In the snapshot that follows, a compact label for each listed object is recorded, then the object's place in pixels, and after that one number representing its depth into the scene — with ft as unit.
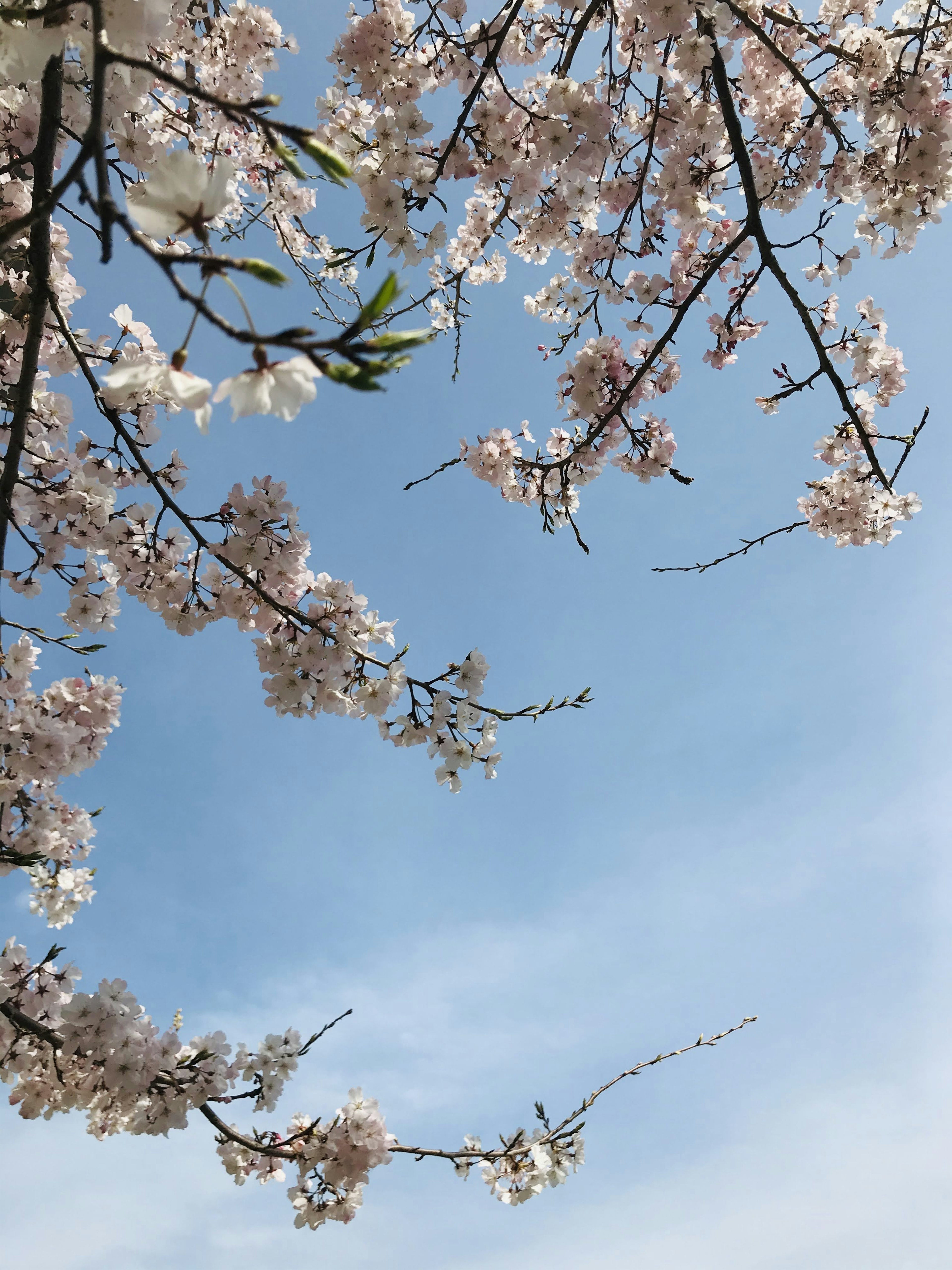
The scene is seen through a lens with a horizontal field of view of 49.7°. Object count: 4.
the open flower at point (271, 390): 0.97
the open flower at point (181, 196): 0.95
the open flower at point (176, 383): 0.95
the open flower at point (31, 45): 1.21
